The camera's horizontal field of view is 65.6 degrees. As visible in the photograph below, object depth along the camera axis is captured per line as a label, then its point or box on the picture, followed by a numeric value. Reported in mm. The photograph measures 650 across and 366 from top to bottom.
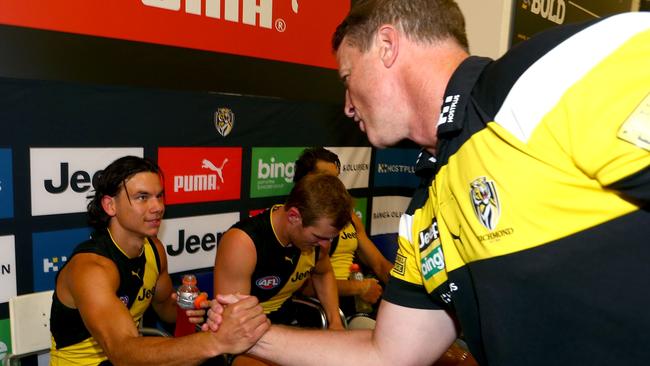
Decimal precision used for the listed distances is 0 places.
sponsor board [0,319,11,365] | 2164
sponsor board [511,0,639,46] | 4578
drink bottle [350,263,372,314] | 3189
